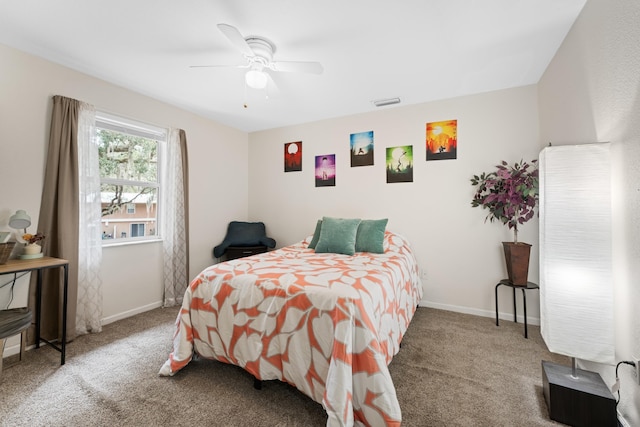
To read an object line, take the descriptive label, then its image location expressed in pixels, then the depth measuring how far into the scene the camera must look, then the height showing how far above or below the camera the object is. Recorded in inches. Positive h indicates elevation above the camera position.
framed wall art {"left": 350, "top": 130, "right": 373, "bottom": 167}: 138.6 +35.1
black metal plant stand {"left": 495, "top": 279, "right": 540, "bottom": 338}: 94.1 -27.3
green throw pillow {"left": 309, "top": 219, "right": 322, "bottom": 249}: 124.7 -11.4
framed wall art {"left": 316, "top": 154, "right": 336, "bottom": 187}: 148.1 +25.1
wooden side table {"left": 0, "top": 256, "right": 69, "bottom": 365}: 71.9 -14.6
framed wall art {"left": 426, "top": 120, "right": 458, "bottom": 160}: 120.7 +34.5
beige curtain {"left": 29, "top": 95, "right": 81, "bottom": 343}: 91.2 +0.0
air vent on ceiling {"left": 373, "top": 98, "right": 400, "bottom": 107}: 124.7 +54.3
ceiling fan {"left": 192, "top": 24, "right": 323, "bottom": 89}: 80.2 +48.4
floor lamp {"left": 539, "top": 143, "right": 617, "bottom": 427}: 54.6 -13.8
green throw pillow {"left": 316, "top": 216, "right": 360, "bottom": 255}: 110.4 -9.7
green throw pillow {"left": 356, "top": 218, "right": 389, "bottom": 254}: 111.4 -9.7
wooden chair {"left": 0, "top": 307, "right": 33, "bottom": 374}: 65.0 -27.2
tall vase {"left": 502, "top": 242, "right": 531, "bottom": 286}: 97.7 -18.3
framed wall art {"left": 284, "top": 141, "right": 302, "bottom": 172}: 158.4 +35.5
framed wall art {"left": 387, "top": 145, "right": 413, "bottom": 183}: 129.3 +25.1
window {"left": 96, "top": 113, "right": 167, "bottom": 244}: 113.1 +17.9
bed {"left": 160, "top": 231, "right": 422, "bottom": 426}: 52.8 -27.4
